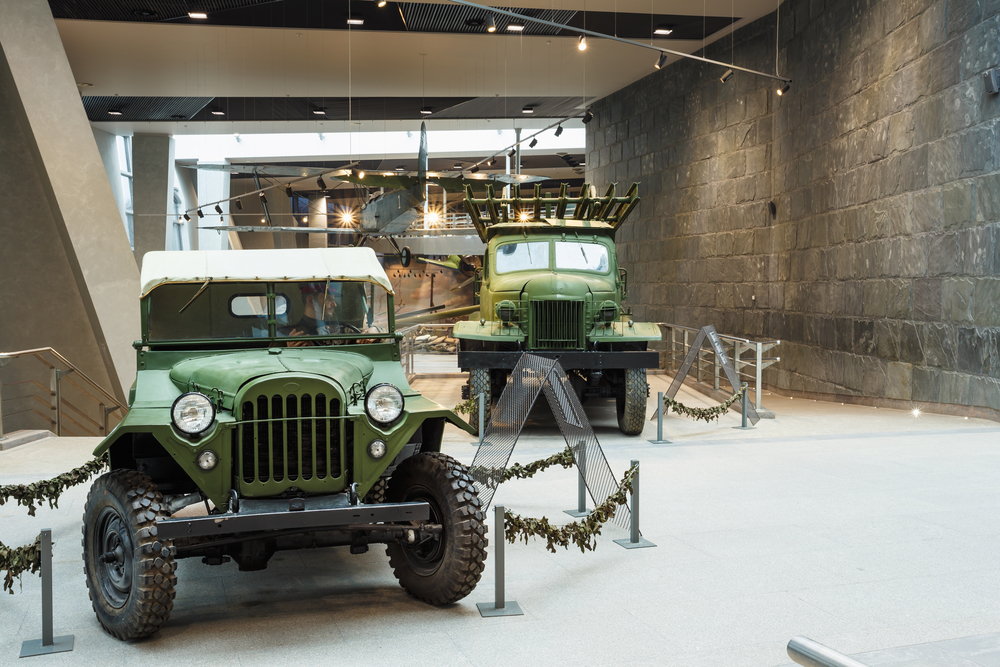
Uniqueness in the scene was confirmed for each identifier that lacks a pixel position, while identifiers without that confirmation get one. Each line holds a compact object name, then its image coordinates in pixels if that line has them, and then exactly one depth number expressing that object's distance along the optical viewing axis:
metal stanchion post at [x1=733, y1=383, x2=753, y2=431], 9.80
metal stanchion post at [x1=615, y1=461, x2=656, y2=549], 5.25
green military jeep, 3.74
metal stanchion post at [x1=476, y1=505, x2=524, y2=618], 4.13
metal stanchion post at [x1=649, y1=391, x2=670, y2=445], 8.83
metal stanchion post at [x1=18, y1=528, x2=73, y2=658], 3.72
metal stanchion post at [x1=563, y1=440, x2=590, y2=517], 6.04
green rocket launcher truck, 9.36
